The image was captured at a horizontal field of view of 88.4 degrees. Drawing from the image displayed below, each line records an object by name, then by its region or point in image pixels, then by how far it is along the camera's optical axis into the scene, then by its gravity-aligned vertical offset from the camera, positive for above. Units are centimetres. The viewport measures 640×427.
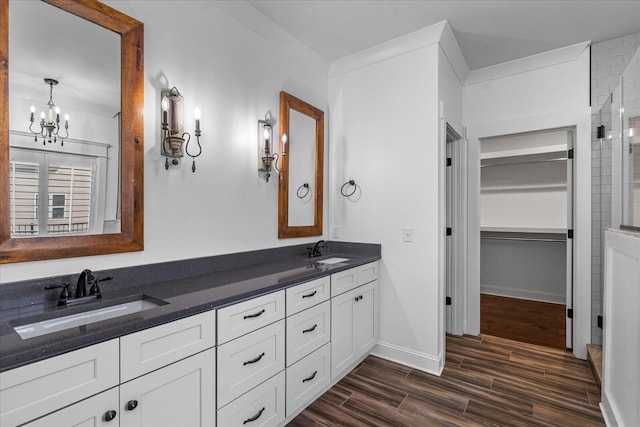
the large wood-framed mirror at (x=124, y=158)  149 +30
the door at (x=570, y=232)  310 -14
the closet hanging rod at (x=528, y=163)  444 +78
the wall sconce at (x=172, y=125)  190 +52
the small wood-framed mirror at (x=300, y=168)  277 +42
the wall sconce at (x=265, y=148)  253 +52
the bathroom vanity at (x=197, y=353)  102 -57
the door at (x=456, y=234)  348 -19
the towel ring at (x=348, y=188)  316 +26
